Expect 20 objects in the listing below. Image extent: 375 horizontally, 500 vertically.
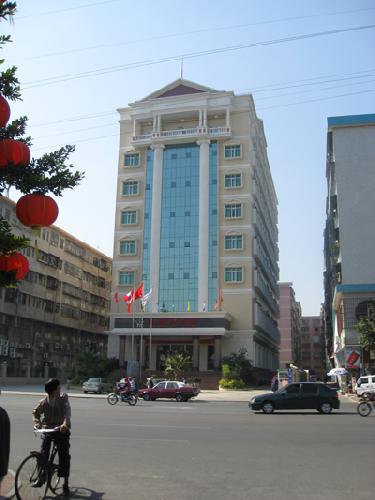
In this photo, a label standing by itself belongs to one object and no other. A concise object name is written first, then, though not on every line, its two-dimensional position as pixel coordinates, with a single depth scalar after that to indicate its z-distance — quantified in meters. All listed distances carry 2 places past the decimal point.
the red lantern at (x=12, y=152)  6.97
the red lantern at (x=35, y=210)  7.42
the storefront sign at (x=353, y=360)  44.84
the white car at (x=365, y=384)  35.54
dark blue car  23.11
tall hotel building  60.03
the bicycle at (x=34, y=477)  7.01
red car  32.78
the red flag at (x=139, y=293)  51.47
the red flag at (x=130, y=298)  51.18
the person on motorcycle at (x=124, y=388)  28.20
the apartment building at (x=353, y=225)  48.66
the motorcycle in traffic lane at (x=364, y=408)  20.95
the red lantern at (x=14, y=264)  7.07
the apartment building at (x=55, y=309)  60.44
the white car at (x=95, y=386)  42.38
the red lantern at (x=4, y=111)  6.73
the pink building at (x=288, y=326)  133.62
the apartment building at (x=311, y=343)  166.38
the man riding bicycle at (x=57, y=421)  7.61
